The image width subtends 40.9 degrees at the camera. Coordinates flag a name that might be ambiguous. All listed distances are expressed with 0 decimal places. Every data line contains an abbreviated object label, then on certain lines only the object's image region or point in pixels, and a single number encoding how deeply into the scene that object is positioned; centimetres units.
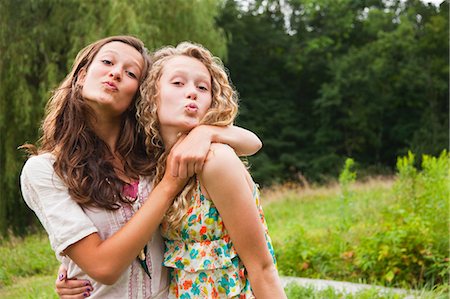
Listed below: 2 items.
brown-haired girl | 183
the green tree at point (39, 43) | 1000
